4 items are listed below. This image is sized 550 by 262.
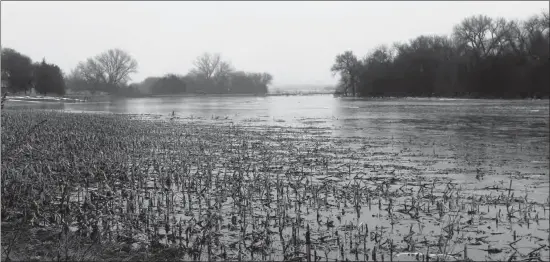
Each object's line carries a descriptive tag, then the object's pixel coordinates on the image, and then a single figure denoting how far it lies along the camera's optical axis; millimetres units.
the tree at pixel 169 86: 141000
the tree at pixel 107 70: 131750
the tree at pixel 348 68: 118356
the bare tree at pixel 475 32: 90250
